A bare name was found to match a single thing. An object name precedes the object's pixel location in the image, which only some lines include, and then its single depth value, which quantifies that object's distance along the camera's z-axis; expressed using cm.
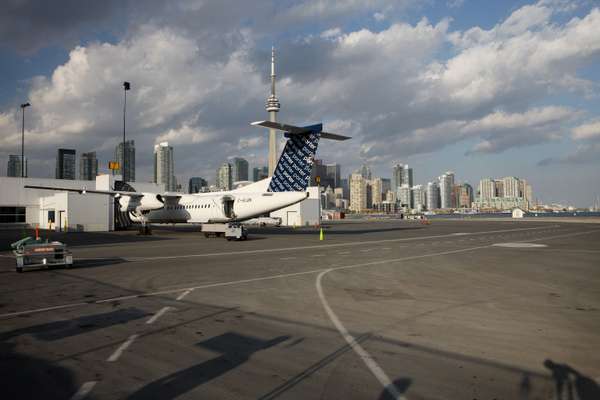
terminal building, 5172
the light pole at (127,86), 5657
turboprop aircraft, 3117
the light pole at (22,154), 6773
